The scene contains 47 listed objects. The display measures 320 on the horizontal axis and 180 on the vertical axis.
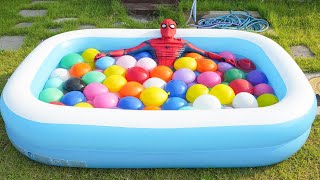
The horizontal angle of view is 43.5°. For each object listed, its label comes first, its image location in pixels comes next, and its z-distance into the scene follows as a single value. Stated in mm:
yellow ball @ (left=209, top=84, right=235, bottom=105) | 3104
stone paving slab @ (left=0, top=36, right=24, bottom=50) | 4453
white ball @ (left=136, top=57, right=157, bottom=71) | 3582
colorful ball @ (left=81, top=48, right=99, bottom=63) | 3777
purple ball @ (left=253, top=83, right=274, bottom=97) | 3236
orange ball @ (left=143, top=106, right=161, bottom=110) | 2980
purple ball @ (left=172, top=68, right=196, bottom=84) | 3417
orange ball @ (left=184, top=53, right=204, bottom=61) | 3706
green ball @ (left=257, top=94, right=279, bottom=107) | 3014
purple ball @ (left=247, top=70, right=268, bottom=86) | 3390
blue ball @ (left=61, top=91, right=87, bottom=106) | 3096
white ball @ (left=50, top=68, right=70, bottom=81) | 3514
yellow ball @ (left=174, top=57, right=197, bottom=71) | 3553
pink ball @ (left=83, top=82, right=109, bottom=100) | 3215
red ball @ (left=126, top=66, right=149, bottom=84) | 3421
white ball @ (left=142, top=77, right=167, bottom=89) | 3295
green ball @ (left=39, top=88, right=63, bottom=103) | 3121
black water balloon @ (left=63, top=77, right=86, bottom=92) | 3295
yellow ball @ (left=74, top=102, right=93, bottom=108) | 2929
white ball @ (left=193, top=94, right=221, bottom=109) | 2924
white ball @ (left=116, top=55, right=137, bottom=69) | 3633
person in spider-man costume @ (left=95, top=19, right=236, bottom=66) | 3578
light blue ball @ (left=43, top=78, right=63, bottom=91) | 3357
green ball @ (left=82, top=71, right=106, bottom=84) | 3412
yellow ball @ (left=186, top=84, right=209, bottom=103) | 3131
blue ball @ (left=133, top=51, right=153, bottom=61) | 3744
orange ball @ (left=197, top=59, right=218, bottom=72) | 3559
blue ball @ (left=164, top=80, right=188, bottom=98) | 3213
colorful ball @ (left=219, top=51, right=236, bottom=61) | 3745
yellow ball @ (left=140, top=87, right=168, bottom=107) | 3078
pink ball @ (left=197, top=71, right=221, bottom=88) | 3383
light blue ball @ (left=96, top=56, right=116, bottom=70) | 3637
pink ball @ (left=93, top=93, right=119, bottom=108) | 3061
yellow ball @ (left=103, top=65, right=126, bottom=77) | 3494
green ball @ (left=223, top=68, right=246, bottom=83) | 3436
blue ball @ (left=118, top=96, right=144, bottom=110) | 3020
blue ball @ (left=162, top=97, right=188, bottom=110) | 3006
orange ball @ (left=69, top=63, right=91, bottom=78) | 3543
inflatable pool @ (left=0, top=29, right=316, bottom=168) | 2496
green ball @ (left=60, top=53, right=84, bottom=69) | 3688
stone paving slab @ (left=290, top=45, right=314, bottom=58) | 4176
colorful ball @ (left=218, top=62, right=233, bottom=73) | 3590
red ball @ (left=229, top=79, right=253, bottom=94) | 3238
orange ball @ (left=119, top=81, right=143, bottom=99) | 3209
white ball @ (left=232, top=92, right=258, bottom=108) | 3010
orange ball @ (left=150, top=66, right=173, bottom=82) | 3451
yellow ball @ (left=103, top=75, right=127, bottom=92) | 3305
